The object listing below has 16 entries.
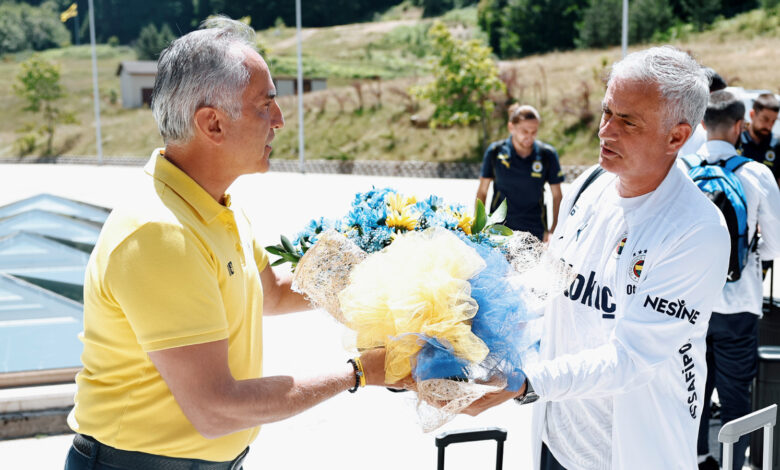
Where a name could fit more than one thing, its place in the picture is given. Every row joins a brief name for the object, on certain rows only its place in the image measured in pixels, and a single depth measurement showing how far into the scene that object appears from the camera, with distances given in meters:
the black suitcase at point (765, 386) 3.90
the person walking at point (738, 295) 3.88
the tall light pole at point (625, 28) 21.50
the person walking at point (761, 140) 7.00
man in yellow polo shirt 1.58
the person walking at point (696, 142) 5.05
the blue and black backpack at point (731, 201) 3.73
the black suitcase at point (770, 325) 4.63
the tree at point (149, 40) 92.80
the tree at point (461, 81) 31.17
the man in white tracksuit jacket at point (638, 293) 1.96
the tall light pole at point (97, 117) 40.33
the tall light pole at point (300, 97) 31.45
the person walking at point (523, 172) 6.36
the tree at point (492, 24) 72.56
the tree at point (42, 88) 49.38
